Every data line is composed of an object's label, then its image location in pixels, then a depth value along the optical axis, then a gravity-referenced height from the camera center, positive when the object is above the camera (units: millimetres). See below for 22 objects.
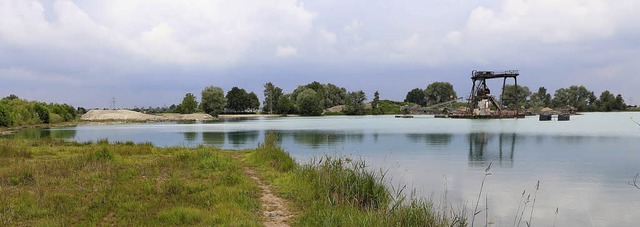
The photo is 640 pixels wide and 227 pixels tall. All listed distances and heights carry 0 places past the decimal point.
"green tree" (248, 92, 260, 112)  181275 +3875
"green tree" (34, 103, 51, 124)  89625 -369
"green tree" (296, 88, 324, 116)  166875 +2795
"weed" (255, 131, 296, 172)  18594 -2255
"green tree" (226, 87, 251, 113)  175125 +4609
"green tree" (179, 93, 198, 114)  150750 +2185
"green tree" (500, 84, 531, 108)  188125 +6205
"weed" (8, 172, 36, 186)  13055 -2164
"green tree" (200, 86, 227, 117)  155875 +3720
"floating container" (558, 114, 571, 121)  97125 -1739
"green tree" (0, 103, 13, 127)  71375 -1123
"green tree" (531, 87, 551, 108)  193500 +2734
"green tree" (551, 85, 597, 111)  189500 +5346
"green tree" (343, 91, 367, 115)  180625 +3018
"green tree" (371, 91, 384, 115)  193412 +1412
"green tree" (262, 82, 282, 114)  184625 +6127
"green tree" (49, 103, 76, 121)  104438 -179
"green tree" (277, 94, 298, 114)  173775 +1673
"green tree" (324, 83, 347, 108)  194250 +6069
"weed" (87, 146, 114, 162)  18344 -1992
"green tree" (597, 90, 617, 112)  183500 +3412
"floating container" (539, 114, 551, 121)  97125 -1834
